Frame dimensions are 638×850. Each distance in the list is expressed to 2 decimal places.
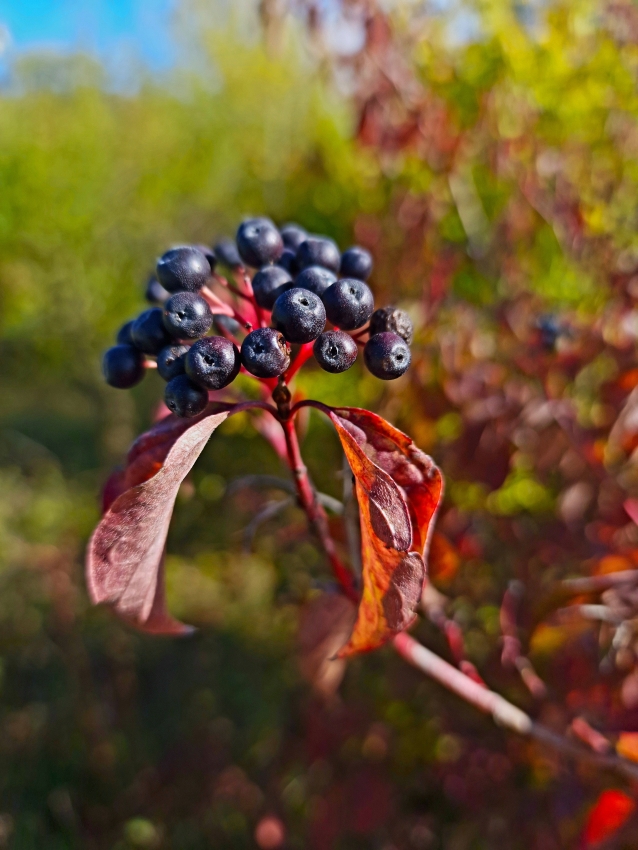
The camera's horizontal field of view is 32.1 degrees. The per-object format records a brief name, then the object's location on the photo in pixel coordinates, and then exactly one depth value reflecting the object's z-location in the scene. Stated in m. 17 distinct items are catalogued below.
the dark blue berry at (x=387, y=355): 0.14
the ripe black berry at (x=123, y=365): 0.16
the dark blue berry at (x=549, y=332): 0.20
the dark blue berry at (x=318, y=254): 0.15
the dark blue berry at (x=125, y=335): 0.16
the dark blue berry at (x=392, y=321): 0.15
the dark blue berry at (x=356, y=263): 0.16
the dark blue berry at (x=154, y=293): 0.18
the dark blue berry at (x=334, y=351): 0.14
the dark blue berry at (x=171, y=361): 0.14
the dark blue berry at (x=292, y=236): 0.16
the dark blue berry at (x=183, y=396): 0.14
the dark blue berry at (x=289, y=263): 0.16
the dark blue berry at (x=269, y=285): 0.15
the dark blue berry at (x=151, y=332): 0.15
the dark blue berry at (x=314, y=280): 0.14
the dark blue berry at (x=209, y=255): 0.15
